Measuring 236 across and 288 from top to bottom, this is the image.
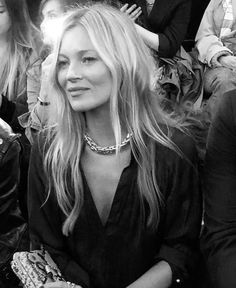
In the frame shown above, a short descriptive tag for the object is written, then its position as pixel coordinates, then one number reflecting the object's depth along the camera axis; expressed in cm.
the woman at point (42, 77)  285
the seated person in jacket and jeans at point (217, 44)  299
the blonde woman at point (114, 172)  205
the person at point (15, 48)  336
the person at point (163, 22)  307
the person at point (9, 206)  226
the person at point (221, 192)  196
